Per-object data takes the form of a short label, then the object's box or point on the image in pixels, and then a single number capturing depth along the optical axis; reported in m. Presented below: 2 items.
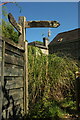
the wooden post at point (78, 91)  2.54
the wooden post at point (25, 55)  2.01
